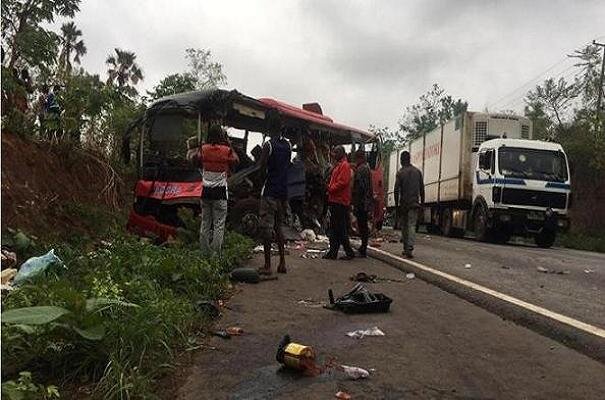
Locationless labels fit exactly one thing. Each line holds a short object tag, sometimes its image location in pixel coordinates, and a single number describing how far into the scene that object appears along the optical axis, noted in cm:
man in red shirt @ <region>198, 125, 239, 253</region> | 773
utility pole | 3163
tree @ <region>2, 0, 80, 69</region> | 915
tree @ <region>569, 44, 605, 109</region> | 3609
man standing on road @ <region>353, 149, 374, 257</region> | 1020
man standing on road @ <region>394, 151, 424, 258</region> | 1042
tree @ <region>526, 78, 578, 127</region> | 4019
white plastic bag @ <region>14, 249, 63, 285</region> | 531
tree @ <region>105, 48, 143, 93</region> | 3944
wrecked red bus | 1064
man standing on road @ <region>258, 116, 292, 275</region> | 773
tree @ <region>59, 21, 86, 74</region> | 3903
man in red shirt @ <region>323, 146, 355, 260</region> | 955
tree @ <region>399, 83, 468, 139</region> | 6588
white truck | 1678
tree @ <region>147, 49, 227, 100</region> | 1972
